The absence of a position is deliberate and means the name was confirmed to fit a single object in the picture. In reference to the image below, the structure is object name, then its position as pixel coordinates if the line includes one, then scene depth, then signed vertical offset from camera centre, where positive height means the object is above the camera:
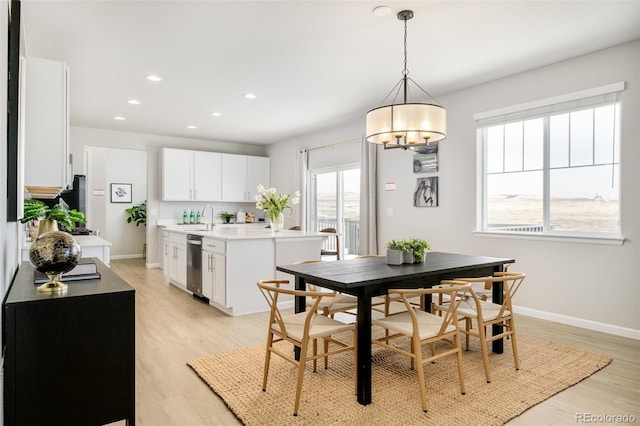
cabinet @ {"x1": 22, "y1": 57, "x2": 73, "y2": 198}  2.20 +0.47
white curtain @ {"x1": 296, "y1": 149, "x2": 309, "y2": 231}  7.45 +0.54
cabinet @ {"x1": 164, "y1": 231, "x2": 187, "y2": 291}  5.45 -0.68
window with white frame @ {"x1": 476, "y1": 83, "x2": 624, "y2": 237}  3.74 +0.48
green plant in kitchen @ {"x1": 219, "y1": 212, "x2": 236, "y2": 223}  8.12 -0.13
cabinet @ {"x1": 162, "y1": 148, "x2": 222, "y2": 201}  7.37 +0.67
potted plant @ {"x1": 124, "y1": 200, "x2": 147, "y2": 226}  9.30 -0.09
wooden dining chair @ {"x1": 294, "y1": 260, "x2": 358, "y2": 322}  2.93 -0.69
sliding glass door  6.60 +0.13
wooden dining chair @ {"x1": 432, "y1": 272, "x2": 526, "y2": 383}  2.58 -0.69
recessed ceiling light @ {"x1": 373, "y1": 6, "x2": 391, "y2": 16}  2.86 +1.45
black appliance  5.78 +0.21
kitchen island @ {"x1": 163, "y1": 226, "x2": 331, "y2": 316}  4.29 -0.55
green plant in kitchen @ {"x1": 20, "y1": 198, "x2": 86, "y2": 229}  2.12 -0.03
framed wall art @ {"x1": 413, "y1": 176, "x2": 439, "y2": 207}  5.12 +0.26
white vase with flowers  4.99 +0.09
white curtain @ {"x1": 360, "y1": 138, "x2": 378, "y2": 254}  5.88 +0.18
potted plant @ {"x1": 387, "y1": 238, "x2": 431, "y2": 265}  2.95 -0.29
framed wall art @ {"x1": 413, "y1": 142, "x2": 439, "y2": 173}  5.11 +0.69
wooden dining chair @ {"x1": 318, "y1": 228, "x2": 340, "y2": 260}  5.37 -0.55
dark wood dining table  2.30 -0.41
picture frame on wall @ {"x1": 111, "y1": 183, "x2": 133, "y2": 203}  9.27 +0.40
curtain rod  6.43 +1.15
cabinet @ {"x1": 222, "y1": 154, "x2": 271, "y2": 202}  8.02 +0.73
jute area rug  2.16 -1.09
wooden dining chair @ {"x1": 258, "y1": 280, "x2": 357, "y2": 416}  2.19 -0.69
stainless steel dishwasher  4.91 -0.67
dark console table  1.47 -0.57
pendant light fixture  2.83 +0.63
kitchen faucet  7.67 -0.05
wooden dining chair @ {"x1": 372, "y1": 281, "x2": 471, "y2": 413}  2.23 -0.68
